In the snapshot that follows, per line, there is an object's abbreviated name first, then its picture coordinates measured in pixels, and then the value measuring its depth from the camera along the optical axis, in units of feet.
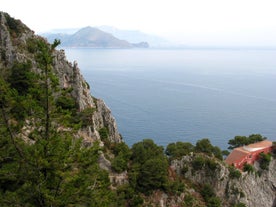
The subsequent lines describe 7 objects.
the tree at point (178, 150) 163.63
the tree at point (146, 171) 124.06
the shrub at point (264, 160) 199.60
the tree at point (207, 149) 177.88
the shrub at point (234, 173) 162.61
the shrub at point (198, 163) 153.38
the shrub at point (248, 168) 187.44
